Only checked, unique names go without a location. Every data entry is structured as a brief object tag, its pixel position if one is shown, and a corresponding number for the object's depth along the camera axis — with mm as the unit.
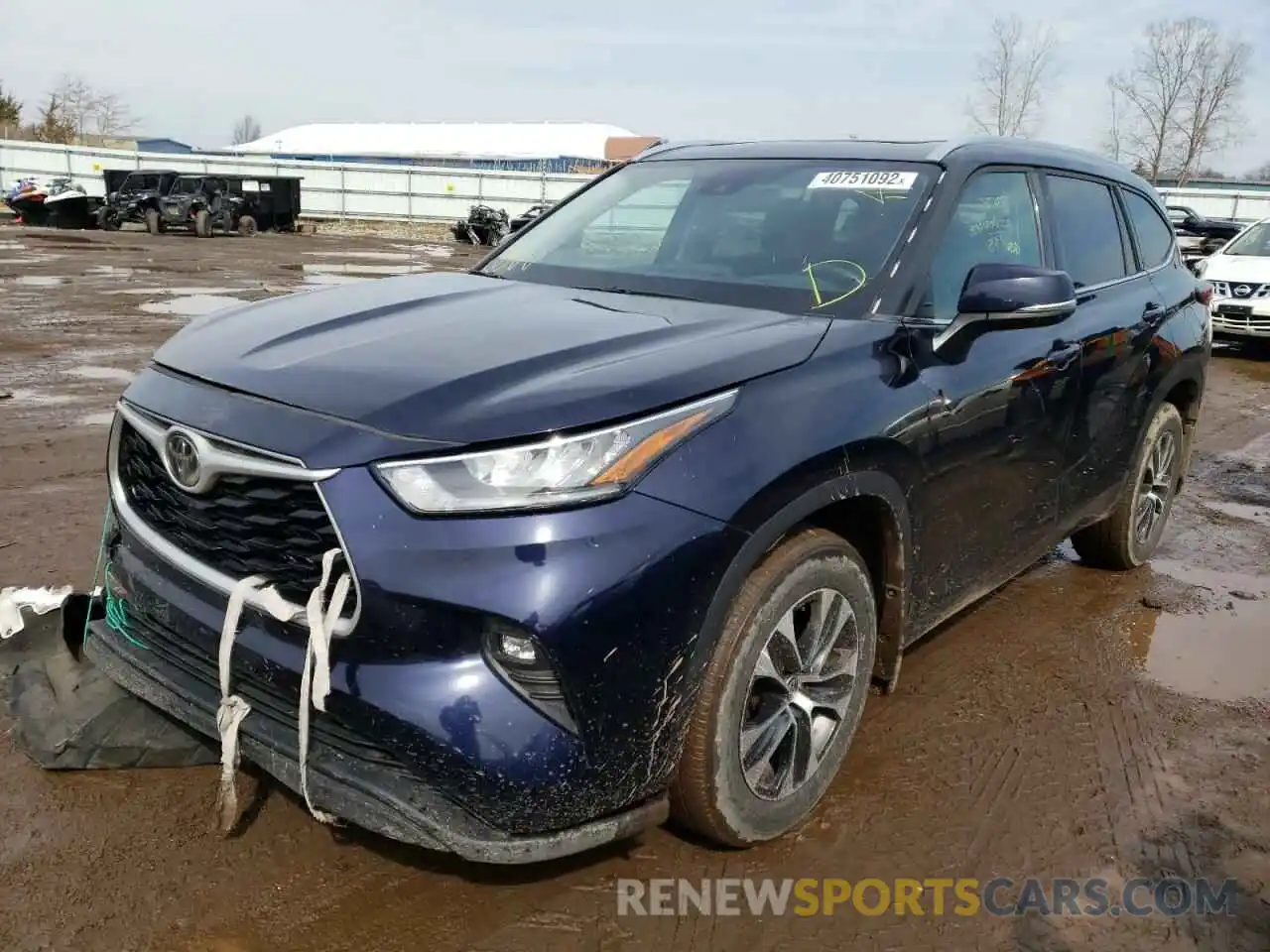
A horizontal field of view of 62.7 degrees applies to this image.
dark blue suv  2070
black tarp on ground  2865
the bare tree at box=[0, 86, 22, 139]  53094
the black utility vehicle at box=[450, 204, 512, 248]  28859
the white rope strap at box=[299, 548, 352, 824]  2094
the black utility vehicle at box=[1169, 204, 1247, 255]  17609
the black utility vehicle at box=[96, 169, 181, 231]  27031
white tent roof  79500
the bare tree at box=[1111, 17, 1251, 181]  49281
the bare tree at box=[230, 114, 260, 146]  114031
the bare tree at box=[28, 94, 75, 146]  54156
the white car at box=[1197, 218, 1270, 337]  11930
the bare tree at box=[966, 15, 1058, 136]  44000
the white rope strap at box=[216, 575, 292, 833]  2205
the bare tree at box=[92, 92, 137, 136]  65250
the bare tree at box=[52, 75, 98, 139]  59312
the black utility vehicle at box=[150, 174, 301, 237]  26969
